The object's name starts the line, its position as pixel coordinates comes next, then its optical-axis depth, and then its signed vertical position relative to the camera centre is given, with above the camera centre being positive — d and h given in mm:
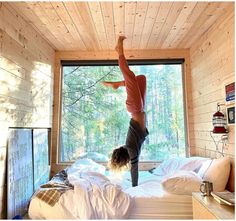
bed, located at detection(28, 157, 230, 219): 1879 -674
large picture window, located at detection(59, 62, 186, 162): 3578 +239
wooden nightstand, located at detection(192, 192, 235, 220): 1497 -609
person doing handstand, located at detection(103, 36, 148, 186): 2432 +53
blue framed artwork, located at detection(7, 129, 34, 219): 2158 -463
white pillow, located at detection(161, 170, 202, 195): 2135 -571
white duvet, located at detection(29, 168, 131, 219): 1863 -673
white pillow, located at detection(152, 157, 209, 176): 2711 -510
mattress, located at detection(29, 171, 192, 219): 2088 -770
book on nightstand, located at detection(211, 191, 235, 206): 1618 -573
